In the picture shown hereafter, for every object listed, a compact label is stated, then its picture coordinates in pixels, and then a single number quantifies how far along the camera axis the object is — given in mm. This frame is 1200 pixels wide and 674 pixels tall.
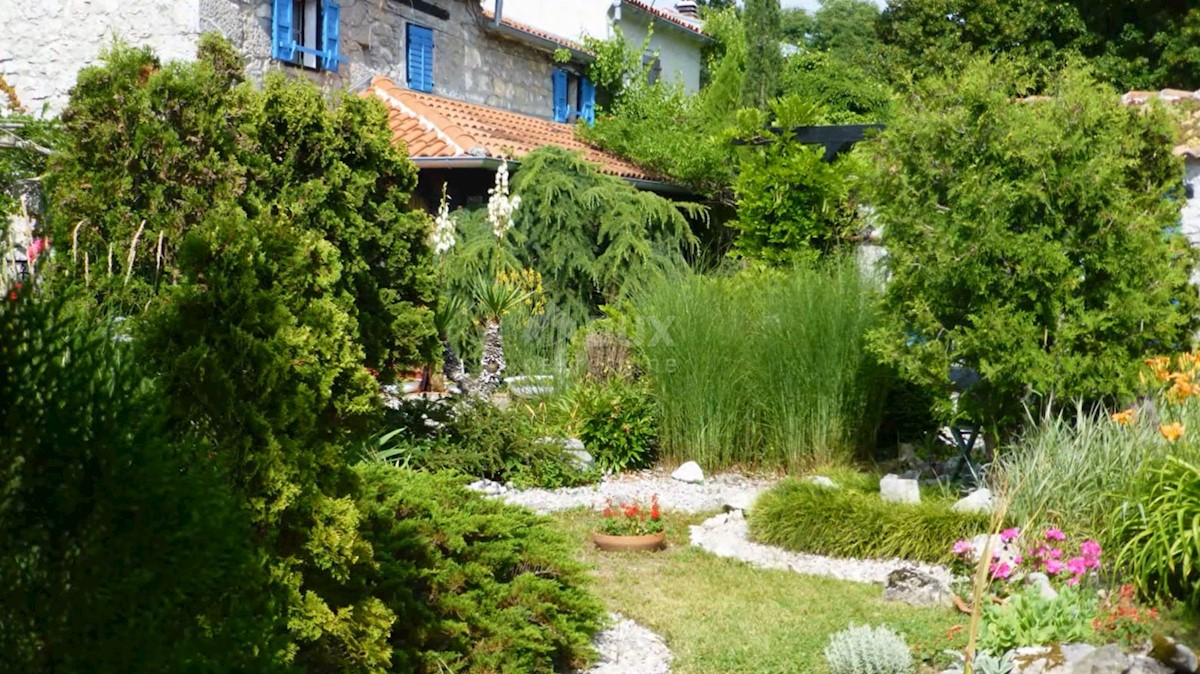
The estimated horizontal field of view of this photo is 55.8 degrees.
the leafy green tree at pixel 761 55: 20500
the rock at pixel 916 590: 5816
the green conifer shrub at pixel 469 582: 4125
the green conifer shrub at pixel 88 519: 2041
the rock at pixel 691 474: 8633
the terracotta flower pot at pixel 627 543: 6812
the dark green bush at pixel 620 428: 8984
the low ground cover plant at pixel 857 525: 6438
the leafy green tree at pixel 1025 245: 6625
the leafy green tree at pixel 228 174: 7203
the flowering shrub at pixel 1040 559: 5391
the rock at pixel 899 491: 7098
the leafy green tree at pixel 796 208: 13141
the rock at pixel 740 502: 7523
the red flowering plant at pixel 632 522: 6941
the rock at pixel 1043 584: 5186
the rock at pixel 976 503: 6617
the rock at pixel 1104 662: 4344
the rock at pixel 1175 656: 4426
